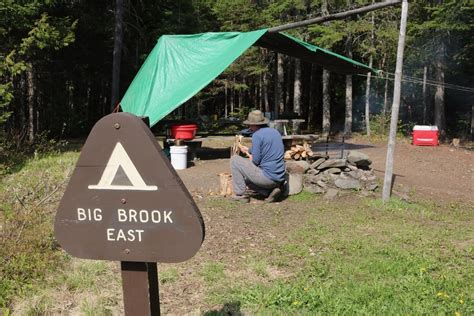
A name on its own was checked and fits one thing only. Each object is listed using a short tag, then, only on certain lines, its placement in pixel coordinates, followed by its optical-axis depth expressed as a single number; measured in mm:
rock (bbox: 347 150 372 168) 7750
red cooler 14703
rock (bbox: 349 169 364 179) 7484
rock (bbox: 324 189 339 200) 6954
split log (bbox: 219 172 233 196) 7207
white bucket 9578
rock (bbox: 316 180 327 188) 7355
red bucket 10234
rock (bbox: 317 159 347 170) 7590
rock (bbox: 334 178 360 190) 7293
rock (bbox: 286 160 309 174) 7637
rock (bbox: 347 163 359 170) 7685
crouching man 6570
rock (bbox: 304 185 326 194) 7289
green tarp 8609
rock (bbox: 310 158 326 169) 7758
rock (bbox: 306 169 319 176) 7639
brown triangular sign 1859
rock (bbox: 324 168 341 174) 7590
